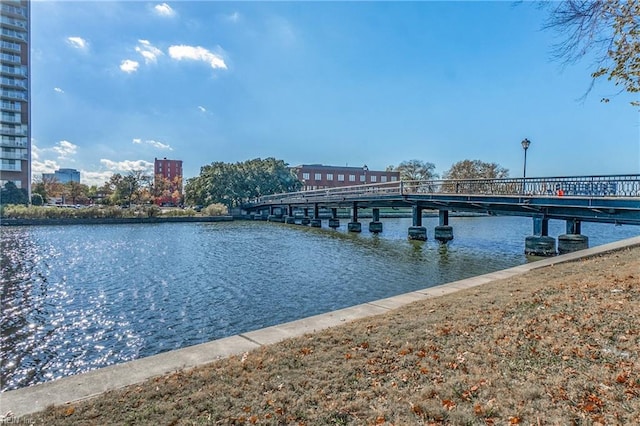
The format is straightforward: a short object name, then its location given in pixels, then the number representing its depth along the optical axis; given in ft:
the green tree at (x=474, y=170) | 242.78
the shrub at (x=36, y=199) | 200.03
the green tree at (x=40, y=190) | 230.58
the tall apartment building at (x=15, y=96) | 200.85
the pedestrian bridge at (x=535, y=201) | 54.95
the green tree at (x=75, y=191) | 272.72
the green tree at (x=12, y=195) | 177.78
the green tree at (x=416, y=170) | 314.96
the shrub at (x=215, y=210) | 185.50
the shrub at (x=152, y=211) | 169.07
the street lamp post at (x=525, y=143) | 85.10
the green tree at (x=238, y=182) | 213.66
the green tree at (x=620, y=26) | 21.70
